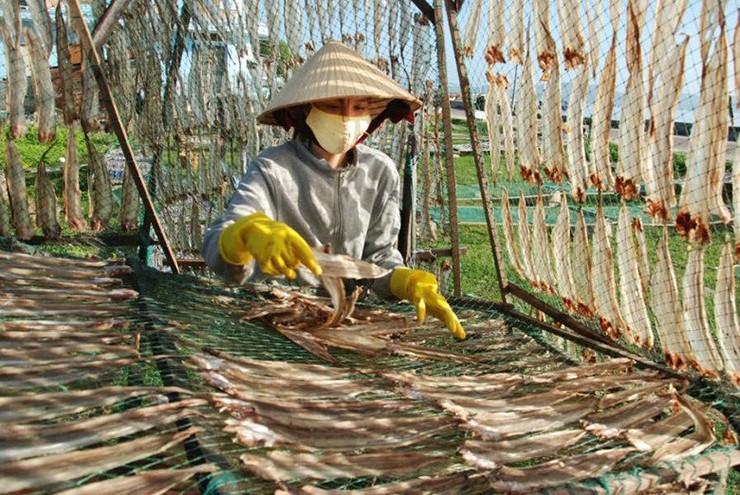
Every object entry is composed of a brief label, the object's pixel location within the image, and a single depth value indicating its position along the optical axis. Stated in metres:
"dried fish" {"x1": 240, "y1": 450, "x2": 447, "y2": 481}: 1.48
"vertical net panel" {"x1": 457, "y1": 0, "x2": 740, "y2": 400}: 2.43
